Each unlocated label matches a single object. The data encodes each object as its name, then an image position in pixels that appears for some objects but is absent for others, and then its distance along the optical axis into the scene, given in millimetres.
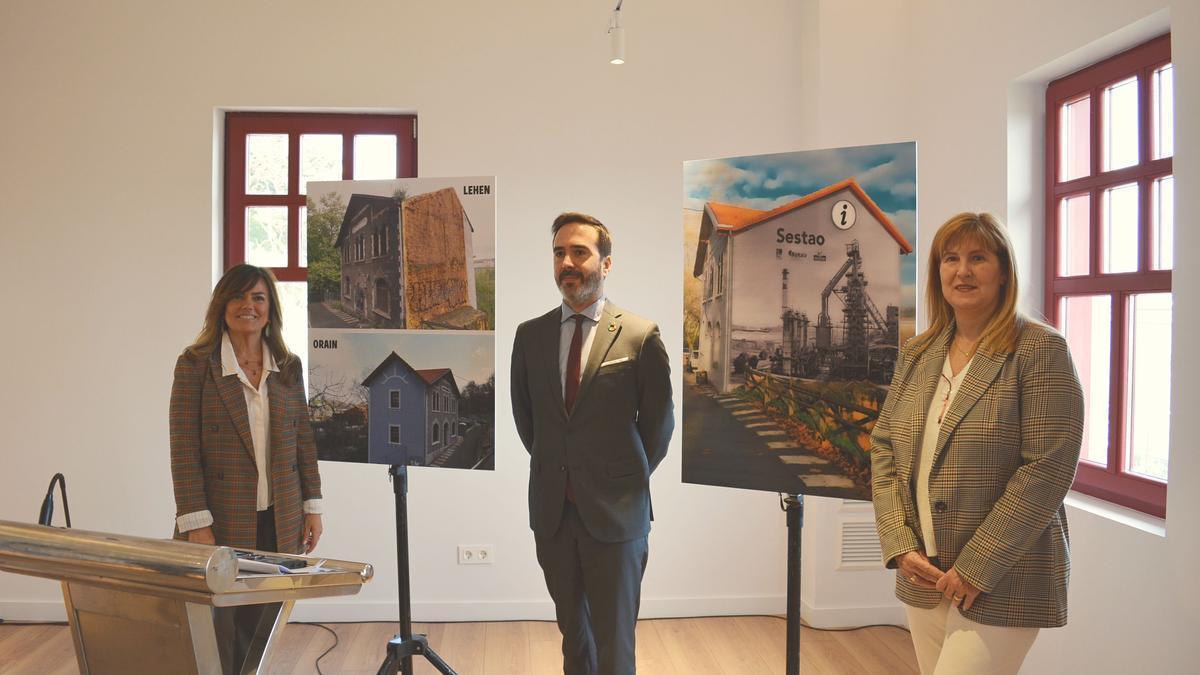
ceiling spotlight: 3631
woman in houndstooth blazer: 1998
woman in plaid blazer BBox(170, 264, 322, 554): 2658
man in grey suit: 2594
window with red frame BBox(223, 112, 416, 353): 4316
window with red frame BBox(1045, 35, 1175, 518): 2857
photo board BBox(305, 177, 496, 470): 3066
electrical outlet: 4281
